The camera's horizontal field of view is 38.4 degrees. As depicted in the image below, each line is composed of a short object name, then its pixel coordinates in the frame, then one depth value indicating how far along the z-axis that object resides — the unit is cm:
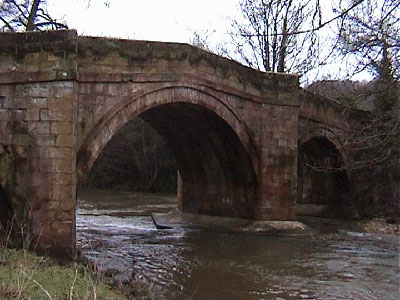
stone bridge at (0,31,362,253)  838
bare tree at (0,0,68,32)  1582
